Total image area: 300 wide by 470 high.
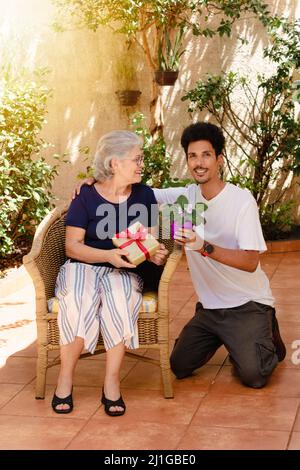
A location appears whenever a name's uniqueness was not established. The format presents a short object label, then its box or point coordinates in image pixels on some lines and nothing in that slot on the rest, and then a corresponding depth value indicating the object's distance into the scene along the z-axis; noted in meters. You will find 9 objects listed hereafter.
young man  3.84
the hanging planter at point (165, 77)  6.86
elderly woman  3.64
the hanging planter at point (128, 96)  7.09
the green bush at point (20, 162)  6.11
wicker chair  3.75
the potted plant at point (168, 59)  6.87
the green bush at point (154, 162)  6.67
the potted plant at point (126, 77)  7.16
